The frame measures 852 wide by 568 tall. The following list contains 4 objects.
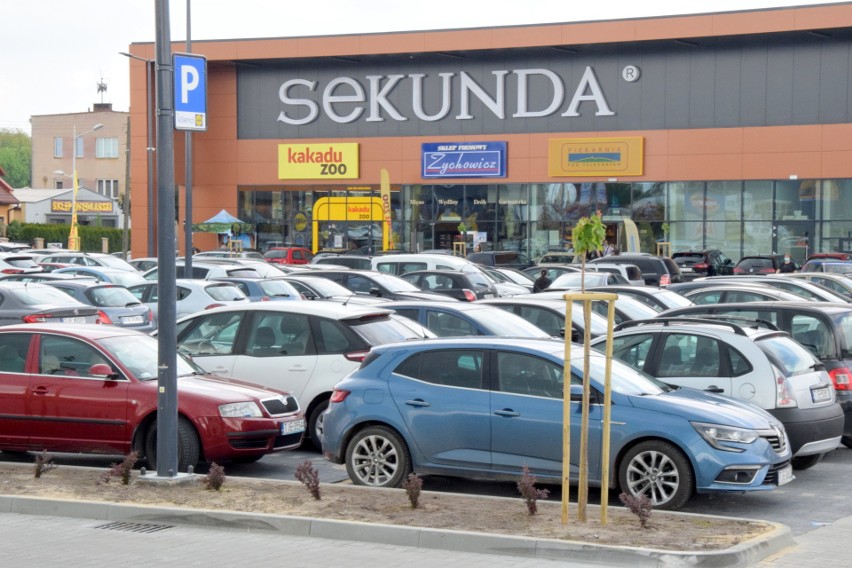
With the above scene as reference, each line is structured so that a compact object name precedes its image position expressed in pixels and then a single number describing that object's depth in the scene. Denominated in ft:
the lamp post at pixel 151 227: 184.18
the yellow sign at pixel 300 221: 193.57
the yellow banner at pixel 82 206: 312.91
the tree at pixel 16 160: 508.53
